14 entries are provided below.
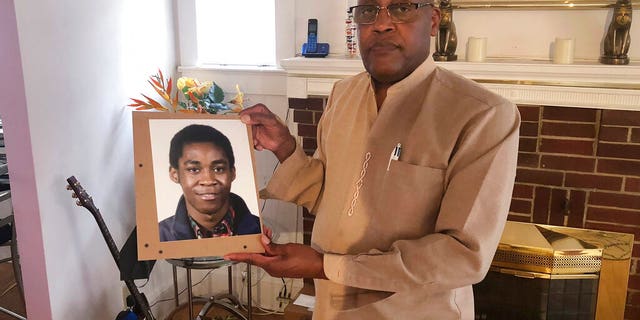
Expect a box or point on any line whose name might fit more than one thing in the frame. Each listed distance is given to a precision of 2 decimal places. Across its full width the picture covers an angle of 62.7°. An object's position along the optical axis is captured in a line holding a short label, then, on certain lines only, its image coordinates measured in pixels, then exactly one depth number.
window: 2.48
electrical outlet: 2.68
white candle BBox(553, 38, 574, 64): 1.91
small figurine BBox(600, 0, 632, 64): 1.84
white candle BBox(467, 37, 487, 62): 2.02
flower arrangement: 2.14
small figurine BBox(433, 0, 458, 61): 2.04
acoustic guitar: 1.76
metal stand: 2.08
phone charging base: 2.26
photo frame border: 1.05
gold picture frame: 1.94
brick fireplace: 1.95
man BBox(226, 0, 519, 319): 0.94
